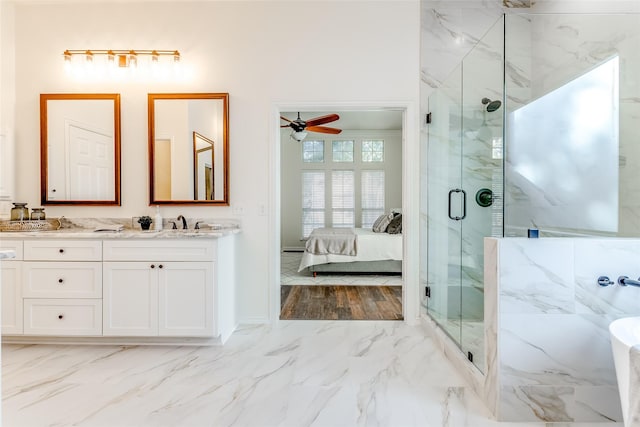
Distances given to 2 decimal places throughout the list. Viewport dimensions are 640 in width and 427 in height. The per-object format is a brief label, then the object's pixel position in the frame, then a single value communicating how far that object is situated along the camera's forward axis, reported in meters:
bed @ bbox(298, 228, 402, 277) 5.05
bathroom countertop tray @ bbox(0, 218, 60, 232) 2.79
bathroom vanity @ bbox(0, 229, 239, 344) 2.60
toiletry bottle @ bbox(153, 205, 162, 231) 3.03
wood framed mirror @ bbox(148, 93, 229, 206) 3.13
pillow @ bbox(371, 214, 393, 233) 5.43
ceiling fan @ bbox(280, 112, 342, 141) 4.83
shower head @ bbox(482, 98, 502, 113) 2.03
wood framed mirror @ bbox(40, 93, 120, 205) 3.11
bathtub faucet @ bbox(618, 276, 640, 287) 1.70
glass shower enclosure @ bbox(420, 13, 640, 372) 1.97
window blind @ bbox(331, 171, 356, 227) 7.85
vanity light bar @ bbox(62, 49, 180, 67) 3.05
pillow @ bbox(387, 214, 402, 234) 5.28
